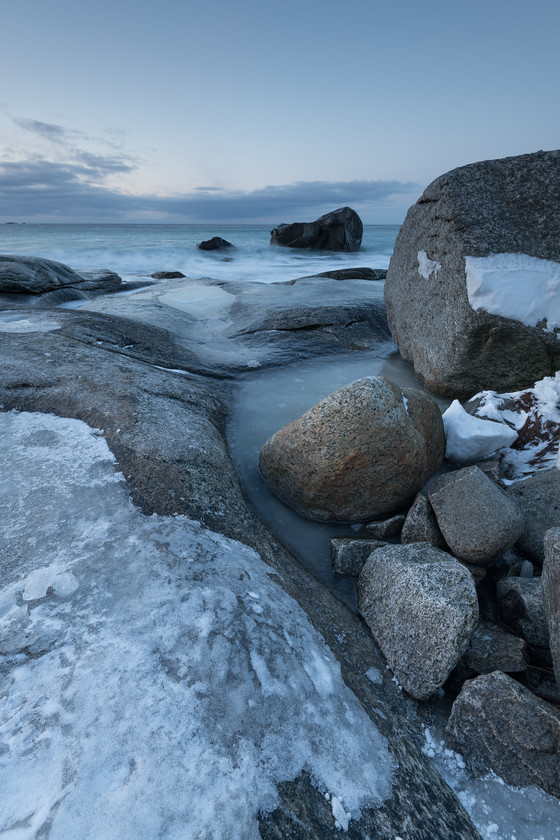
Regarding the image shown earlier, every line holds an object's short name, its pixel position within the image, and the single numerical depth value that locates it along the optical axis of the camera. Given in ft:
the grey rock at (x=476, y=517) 7.06
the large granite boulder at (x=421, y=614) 5.62
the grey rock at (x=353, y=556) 7.56
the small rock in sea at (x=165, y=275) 42.31
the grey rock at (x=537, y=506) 7.64
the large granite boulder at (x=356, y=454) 8.20
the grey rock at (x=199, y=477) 4.06
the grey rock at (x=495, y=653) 5.82
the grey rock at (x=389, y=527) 8.23
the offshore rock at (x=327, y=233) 73.41
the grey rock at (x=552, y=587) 5.40
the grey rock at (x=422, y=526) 7.55
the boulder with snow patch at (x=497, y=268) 10.77
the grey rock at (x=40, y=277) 25.99
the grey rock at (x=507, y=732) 4.81
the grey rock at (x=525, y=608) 6.27
